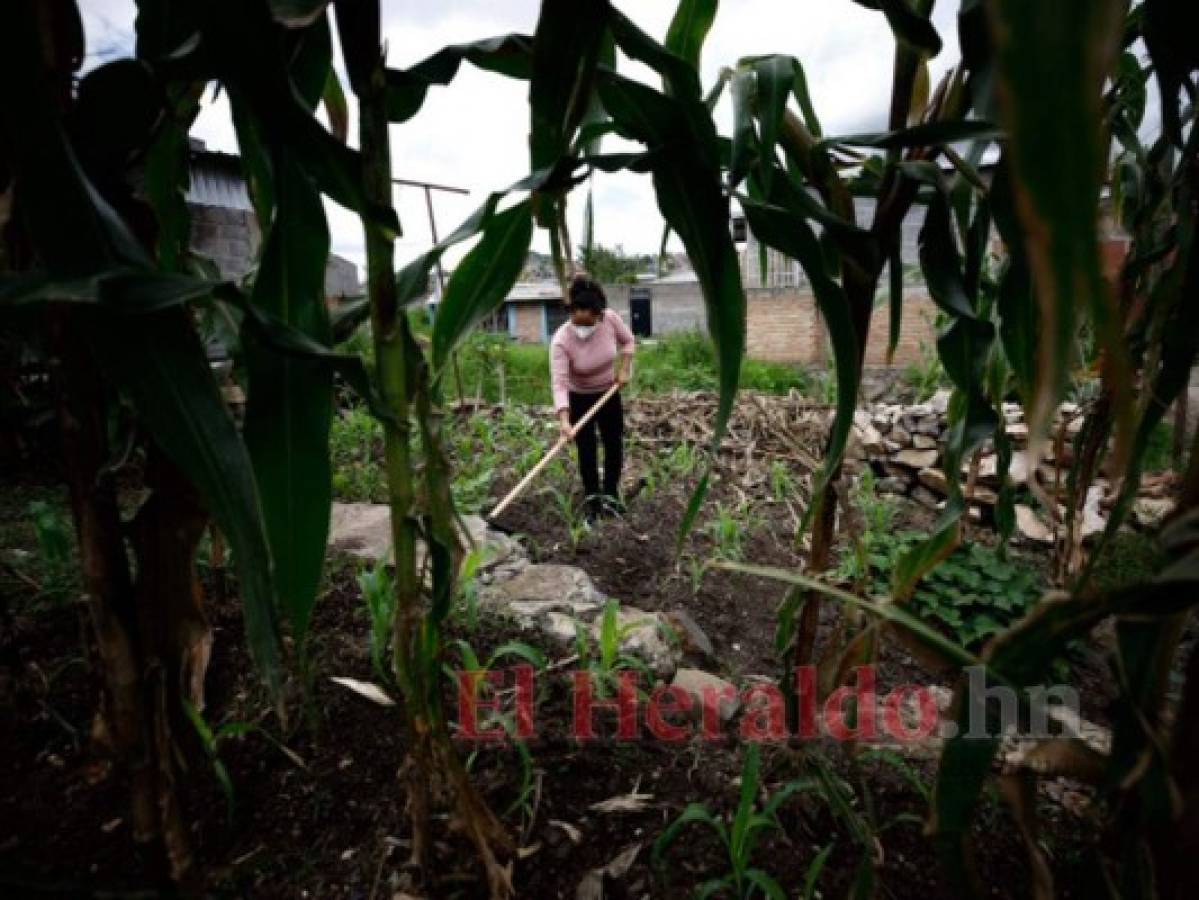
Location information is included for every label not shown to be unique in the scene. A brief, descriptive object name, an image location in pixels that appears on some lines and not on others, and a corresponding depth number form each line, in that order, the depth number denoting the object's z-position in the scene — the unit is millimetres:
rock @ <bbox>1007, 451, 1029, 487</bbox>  2459
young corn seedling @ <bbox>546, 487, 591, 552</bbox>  2361
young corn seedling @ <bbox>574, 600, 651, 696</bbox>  1166
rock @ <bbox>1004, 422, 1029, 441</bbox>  3035
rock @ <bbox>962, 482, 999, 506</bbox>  2758
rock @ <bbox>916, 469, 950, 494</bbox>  2940
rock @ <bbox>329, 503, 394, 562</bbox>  1814
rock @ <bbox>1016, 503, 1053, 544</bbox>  2436
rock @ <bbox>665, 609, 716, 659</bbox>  1563
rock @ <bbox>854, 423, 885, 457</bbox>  3240
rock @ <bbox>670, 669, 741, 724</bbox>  1148
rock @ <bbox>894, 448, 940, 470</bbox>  3045
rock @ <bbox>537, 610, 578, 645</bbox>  1367
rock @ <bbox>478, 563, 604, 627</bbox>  1498
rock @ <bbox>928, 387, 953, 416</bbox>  3252
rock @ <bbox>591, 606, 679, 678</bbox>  1326
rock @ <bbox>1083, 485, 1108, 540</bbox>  2328
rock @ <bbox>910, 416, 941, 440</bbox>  3144
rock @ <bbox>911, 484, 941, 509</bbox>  3010
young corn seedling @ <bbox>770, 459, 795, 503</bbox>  2965
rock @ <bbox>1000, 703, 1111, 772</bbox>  1098
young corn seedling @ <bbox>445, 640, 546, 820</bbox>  829
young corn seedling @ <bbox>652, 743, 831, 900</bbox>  694
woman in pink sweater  2842
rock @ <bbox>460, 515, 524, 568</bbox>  1928
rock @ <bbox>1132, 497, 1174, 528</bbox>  2381
